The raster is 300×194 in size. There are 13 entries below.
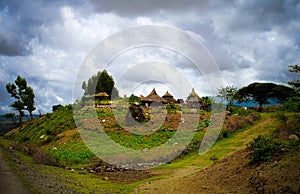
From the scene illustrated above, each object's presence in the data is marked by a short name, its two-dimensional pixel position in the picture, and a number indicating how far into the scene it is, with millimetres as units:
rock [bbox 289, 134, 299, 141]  11500
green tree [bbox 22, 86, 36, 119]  47803
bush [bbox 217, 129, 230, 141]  21845
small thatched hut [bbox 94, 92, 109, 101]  45676
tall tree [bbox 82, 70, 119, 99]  56216
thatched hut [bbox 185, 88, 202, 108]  41479
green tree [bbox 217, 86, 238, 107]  47156
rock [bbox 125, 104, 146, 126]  28738
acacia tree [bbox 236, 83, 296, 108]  42308
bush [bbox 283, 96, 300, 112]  16371
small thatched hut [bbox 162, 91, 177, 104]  48852
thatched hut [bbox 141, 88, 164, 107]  41381
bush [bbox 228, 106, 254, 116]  30975
